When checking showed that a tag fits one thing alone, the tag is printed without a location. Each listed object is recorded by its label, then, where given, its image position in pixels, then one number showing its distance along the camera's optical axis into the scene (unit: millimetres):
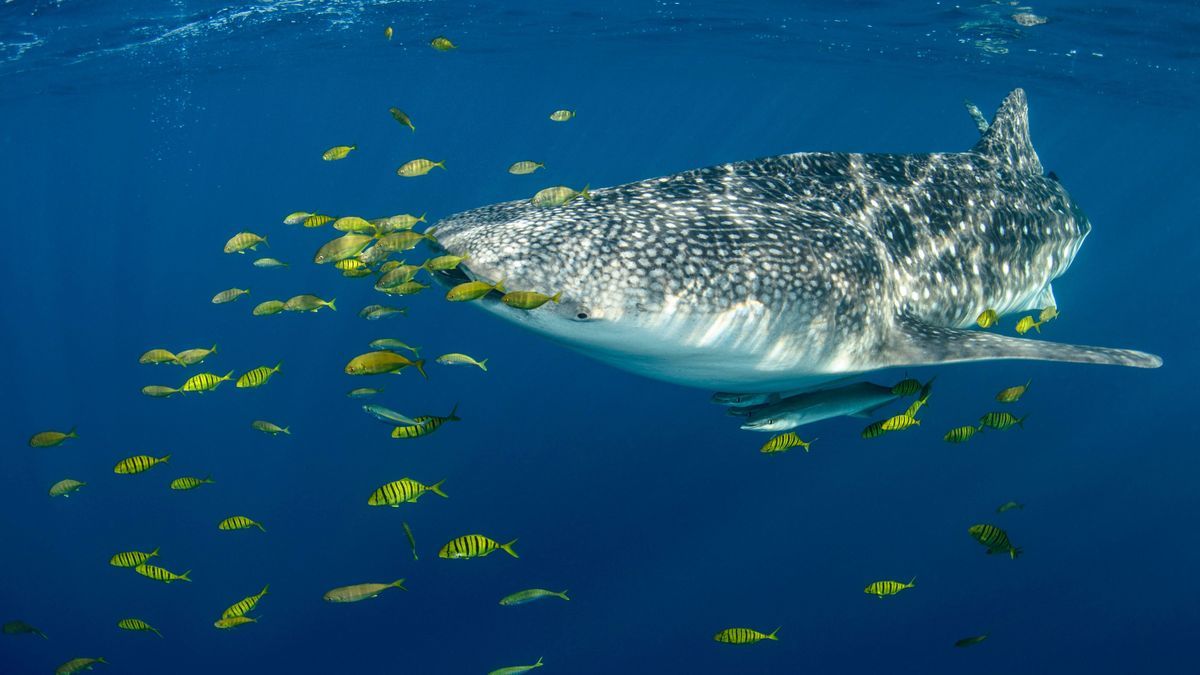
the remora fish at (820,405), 5219
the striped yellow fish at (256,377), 7027
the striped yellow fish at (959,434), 6684
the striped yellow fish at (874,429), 6279
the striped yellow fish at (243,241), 7809
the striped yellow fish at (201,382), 6691
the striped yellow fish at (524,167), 8681
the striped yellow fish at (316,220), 6488
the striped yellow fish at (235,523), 7242
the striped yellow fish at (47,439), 7418
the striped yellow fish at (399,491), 5504
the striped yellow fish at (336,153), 7837
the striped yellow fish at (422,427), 5680
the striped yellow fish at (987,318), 6364
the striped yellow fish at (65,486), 7758
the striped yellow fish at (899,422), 5988
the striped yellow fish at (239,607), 6699
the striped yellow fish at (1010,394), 6578
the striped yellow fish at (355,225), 5883
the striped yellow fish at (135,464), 6988
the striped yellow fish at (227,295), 8438
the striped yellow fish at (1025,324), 7148
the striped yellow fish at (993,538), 6012
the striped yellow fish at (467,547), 5396
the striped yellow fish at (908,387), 5583
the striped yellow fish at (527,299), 3588
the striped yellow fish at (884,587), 6902
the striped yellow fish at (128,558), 7332
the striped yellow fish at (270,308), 7245
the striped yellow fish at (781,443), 6199
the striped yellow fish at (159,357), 7453
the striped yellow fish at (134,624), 7734
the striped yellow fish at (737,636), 6859
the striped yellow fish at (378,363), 5133
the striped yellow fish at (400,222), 6117
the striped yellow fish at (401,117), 7520
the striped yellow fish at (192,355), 7504
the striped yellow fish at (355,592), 5902
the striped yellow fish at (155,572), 7105
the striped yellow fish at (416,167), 7326
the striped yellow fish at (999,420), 6500
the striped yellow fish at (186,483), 7371
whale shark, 3906
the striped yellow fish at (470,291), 3634
